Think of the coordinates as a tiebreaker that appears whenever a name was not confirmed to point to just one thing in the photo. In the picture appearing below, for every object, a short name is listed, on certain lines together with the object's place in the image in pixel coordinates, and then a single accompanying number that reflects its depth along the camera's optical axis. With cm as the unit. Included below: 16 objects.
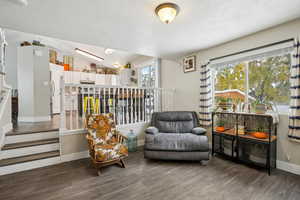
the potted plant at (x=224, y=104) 298
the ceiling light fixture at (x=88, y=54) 593
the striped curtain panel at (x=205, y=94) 335
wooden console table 231
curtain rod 229
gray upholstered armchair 257
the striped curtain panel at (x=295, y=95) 216
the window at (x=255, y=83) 247
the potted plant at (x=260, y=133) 234
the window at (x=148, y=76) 527
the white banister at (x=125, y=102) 320
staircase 237
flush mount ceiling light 182
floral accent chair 230
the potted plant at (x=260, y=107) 242
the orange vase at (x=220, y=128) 291
